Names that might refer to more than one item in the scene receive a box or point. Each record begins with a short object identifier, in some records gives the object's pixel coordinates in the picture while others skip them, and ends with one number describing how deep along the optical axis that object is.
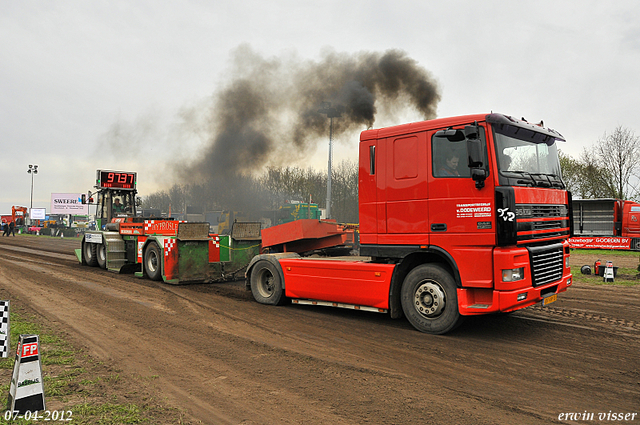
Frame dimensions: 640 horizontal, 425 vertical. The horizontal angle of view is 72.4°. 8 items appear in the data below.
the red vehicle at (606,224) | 24.02
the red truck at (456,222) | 5.94
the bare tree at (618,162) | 33.25
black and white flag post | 5.21
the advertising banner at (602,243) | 23.71
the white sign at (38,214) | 80.06
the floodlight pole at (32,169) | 70.75
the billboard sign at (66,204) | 70.62
